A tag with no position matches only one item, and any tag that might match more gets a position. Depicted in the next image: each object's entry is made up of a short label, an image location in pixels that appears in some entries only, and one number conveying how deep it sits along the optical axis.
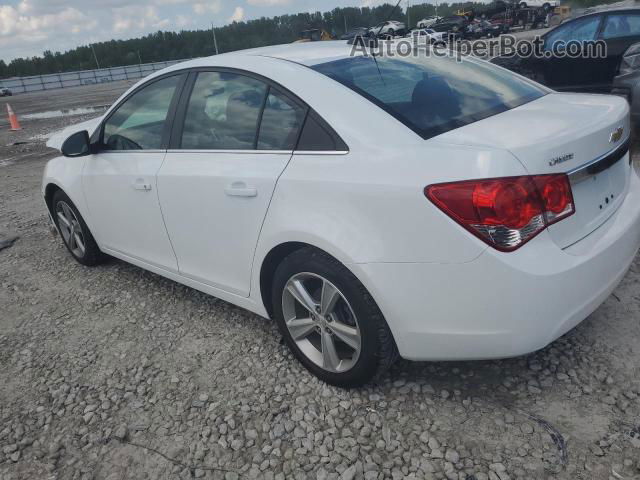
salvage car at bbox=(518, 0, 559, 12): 36.75
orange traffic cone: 15.28
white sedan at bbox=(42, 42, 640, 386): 1.86
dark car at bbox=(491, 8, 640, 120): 5.15
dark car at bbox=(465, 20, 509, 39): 32.38
